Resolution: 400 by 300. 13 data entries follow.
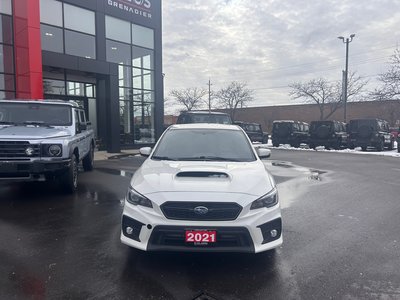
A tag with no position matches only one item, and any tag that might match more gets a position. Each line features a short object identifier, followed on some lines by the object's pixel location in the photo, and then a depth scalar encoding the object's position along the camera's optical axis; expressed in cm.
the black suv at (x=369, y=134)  2069
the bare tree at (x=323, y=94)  4041
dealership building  1423
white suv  648
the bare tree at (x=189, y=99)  5628
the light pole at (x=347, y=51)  2863
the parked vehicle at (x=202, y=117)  1291
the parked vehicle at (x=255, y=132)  2778
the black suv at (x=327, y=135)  2194
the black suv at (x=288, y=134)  2417
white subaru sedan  347
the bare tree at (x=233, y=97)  5144
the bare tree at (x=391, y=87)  2392
